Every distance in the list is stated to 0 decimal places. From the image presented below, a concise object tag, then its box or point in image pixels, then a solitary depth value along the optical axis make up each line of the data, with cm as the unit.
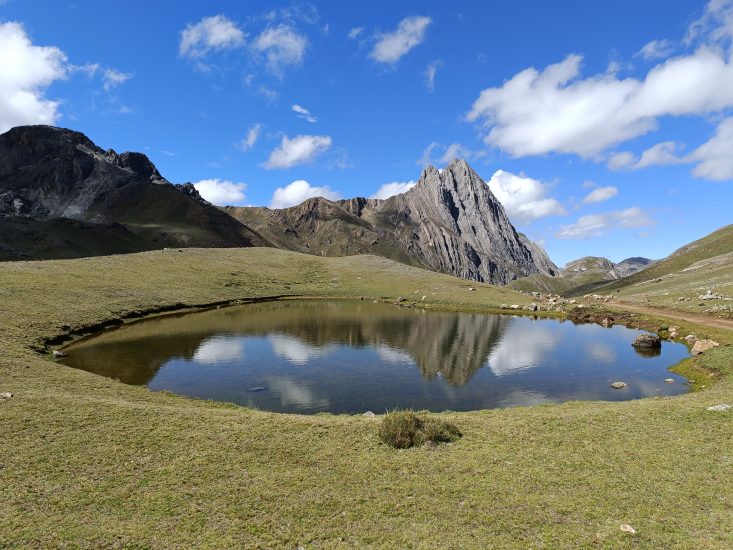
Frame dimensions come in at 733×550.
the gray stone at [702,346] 5125
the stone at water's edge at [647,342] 5894
